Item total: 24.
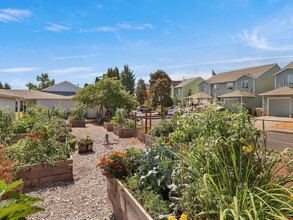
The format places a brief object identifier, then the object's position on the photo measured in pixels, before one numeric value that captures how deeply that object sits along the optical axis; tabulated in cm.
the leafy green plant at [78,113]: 1614
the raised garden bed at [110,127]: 1351
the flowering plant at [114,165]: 362
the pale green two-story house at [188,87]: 3870
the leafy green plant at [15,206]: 150
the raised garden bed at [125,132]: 1105
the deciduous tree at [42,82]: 4778
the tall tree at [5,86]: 5289
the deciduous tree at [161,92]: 3234
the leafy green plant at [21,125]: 948
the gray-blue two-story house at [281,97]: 2109
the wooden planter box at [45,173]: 452
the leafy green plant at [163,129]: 785
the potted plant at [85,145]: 784
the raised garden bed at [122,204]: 252
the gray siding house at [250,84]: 2619
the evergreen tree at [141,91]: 3906
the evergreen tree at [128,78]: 4250
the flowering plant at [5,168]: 294
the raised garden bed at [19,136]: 889
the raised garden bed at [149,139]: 779
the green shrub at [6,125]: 710
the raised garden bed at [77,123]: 1569
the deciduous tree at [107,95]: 1745
